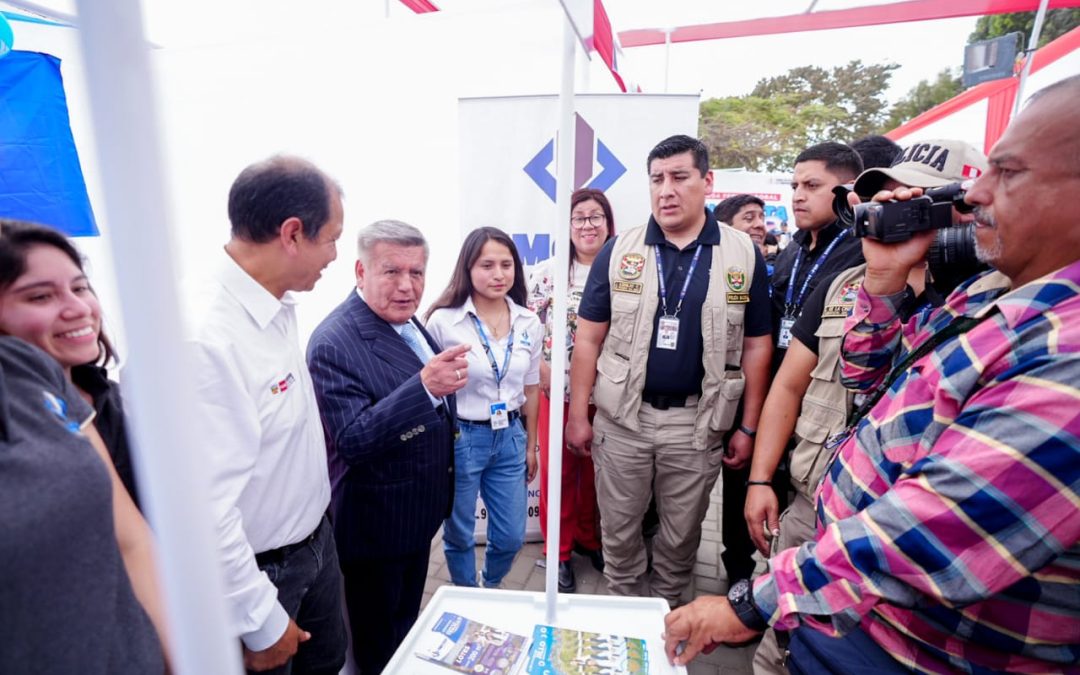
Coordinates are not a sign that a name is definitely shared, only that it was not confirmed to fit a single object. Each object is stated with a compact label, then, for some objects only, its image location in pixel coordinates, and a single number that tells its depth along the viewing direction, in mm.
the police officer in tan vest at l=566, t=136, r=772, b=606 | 2176
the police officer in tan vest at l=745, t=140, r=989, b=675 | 1470
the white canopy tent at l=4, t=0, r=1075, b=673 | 302
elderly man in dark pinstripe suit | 1548
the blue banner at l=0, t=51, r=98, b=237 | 1774
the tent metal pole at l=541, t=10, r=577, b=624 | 966
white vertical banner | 3025
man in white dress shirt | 1087
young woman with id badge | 2295
